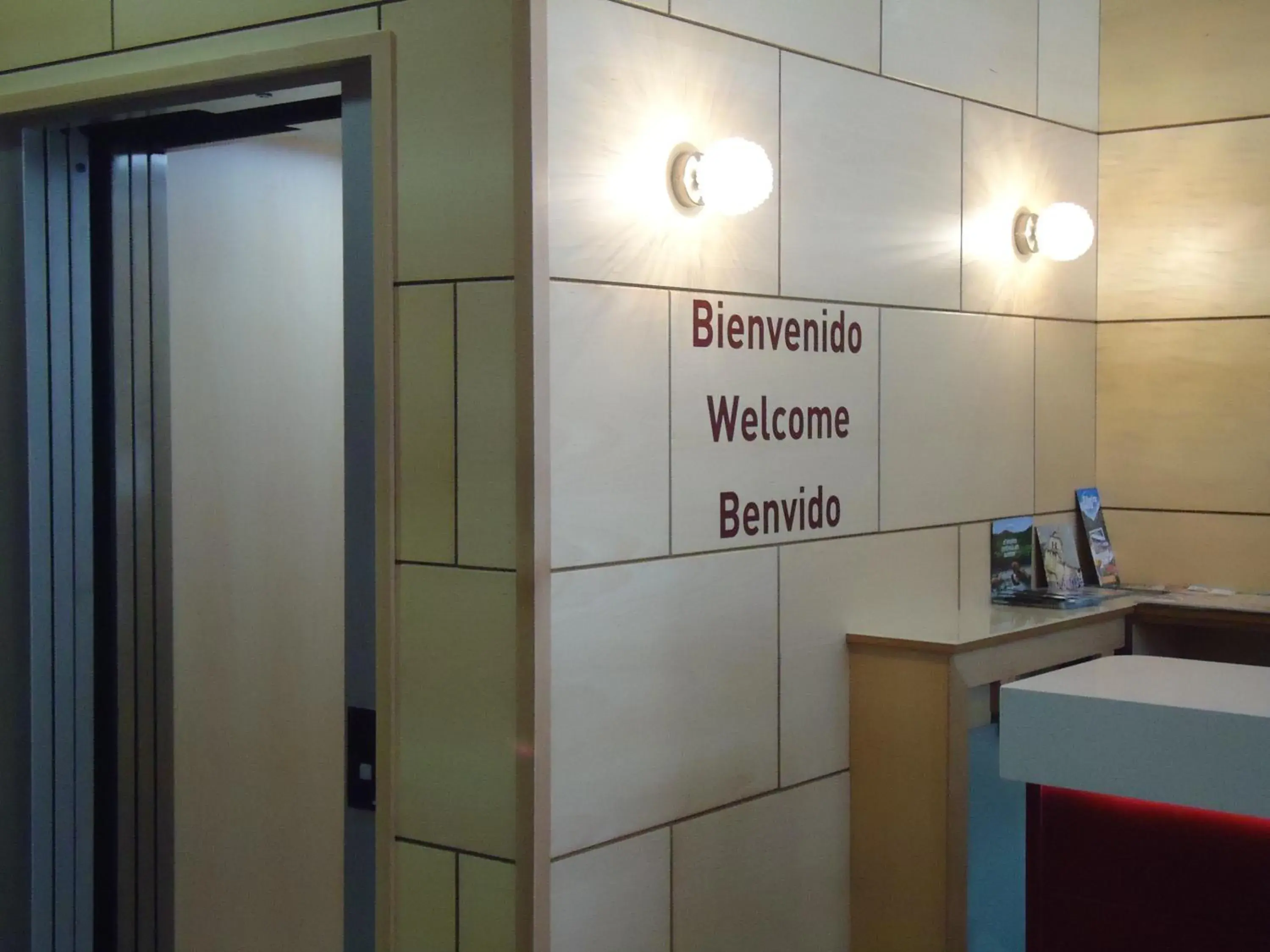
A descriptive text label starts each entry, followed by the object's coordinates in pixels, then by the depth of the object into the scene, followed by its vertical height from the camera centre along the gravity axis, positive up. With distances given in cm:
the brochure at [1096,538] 456 -31
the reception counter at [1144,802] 196 -58
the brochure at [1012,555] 417 -33
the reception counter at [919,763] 330 -76
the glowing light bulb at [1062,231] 427 +63
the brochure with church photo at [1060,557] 439 -36
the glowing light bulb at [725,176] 307 +58
